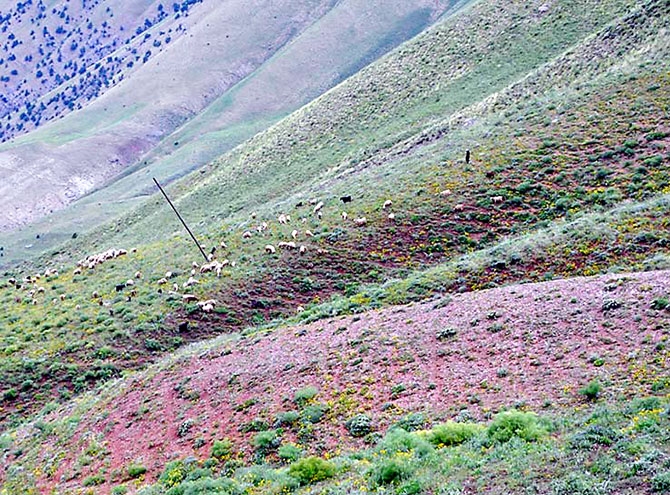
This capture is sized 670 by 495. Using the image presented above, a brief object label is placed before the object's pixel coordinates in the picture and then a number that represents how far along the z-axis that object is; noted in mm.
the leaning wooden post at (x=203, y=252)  33406
